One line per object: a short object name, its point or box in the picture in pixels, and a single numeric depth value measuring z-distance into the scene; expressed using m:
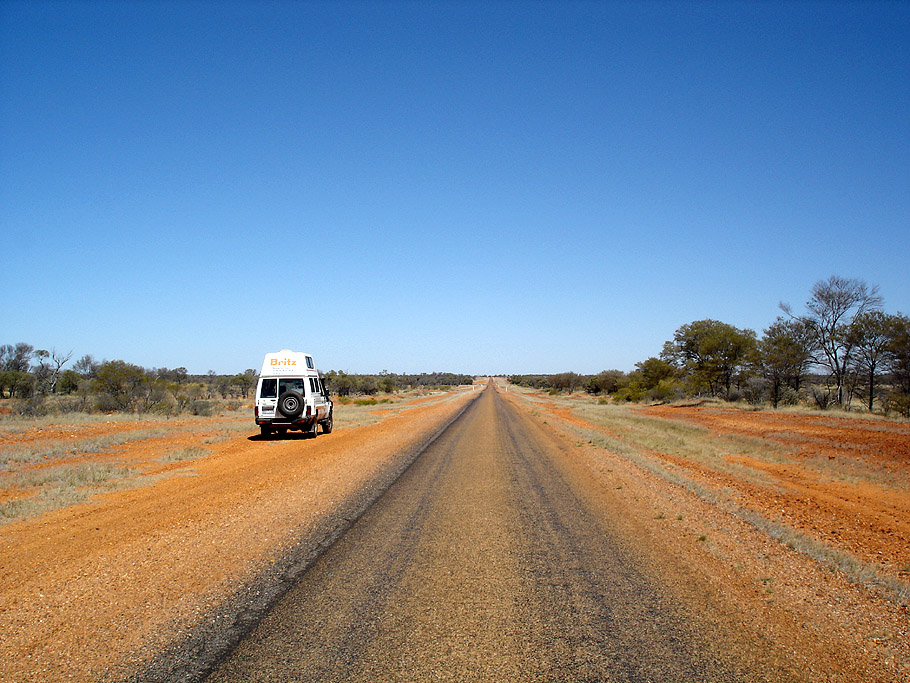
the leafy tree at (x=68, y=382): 47.75
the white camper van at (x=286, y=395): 19.47
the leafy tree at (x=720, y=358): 45.56
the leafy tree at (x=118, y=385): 34.44
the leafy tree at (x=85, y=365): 50.68
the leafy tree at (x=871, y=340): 31.05
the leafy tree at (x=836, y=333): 34.22
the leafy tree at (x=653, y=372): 54.69
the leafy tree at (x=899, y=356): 29.00
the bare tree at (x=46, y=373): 37.82
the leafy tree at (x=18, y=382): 42.12
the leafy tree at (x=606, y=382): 74.29
